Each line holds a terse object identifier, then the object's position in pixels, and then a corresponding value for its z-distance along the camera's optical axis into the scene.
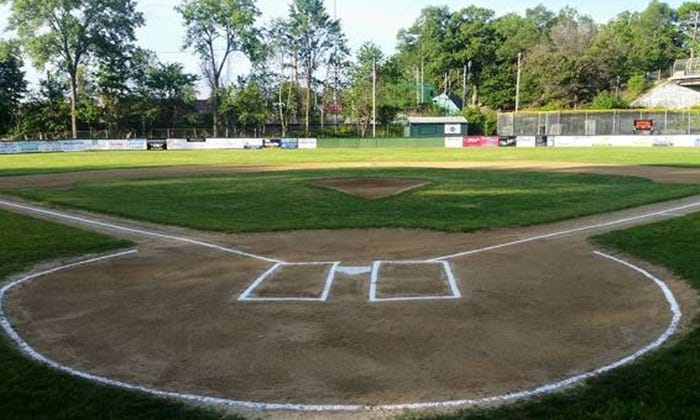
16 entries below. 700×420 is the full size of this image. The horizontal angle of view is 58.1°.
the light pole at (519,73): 87.61
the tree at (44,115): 78.38
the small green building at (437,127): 81.38
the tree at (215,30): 86.12
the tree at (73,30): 75.12
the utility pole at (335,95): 96.31
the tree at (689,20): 117.31
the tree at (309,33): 93.75
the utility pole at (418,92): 102.69
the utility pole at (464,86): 107.94
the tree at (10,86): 77.81
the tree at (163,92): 84.38
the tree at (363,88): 87.06
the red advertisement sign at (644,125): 63.69
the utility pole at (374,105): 78.07
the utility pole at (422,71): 117.81
